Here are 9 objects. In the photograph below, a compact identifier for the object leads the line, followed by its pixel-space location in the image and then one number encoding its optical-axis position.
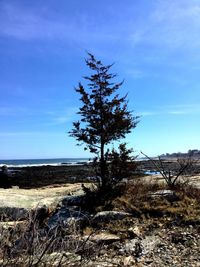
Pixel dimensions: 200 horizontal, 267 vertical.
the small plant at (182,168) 7.29
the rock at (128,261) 4.12
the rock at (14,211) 5.96
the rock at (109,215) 5.58
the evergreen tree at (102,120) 7.08
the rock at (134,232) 5.01
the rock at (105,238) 4.72
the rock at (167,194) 6.47
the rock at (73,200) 6.59
